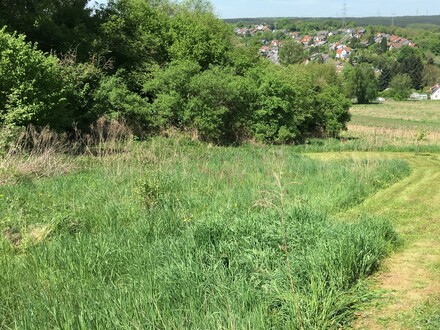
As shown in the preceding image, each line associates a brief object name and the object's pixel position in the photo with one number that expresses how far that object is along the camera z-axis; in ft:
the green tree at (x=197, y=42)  82.73
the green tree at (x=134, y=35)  75.66
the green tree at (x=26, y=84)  42.29
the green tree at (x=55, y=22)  61.16
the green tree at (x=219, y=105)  70.13
